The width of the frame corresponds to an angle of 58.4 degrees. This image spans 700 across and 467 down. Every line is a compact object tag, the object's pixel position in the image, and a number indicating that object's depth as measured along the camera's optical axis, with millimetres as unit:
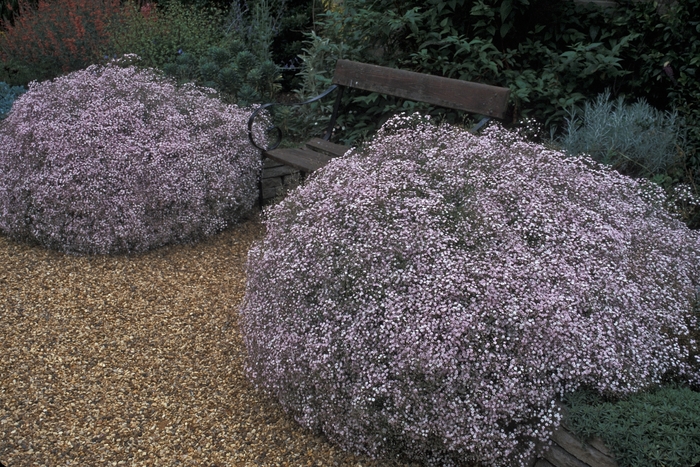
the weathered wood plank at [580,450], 2285
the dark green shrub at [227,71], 6230
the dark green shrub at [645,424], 2168
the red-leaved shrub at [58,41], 6898
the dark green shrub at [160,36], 6914
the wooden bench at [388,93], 4328
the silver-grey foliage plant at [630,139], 4066
